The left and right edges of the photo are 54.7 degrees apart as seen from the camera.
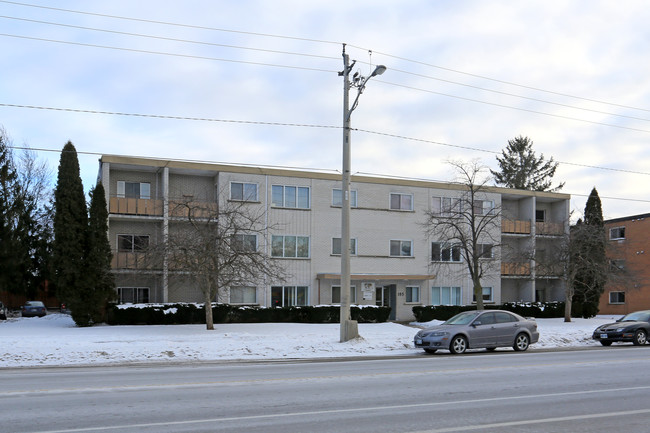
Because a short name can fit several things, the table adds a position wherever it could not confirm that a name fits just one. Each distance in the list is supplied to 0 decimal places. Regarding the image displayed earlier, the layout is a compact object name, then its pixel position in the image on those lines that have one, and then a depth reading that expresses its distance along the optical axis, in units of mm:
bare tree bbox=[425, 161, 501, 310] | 37562
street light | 22266
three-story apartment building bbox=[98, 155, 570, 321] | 33844
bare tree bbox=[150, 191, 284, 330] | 25344
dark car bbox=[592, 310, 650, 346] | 23672
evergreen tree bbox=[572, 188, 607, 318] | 33812
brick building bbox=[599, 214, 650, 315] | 47062
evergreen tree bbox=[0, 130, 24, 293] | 41156
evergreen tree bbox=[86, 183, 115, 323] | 29594
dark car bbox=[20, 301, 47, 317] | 43031
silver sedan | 20219
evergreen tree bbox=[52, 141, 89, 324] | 29328
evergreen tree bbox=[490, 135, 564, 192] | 76625
